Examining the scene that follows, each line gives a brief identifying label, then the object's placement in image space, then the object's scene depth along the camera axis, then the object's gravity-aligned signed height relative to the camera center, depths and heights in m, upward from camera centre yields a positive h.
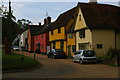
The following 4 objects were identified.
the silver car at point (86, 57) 14.07 -1.43
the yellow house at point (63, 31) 22.02 +2.32
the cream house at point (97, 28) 16.82 +2.17
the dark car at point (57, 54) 19.68 -1.54
